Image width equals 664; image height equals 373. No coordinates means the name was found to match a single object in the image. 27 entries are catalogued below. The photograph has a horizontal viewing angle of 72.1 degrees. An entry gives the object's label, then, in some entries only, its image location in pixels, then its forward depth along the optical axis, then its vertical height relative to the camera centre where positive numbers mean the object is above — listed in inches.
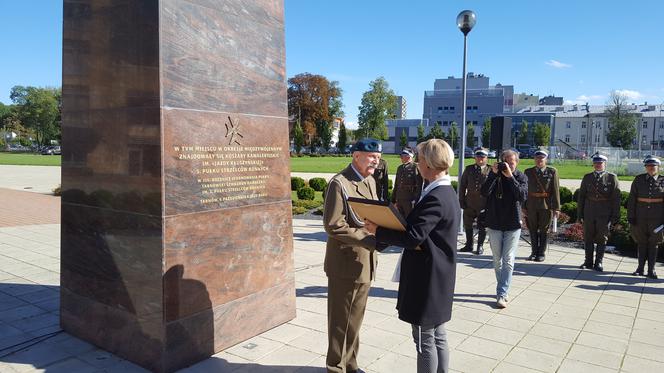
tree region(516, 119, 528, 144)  3270.2 +216.8
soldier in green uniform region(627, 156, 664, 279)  292.4 -29.9
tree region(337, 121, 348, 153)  3097.9 +149.8
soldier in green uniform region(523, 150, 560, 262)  339.0 -28.3
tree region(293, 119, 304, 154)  2802.7 +142.4
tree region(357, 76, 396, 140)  2965.1 +347.9
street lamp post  401.7 +120.3
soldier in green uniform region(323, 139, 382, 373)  135.5 -31.8
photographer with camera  229.3 -26.3
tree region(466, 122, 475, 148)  3309.5 +200.1
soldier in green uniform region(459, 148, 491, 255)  357.1 -26.6
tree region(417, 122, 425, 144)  3362.2 +218.9
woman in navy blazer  117.0 -24.4
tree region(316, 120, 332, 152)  3009.4 +183.5
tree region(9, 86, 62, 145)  3393.2 +324.5
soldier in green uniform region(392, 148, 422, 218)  369.7 -17.4
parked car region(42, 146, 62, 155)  2908.5 +30.5
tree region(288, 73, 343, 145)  2997.0 +394.8
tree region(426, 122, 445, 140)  3043.8 +204.6
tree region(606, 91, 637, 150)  2456.9 +199.1
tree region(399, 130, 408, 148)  3371.1 +165.8
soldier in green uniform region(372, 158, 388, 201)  339.1 -10.0
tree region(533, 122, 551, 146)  3144.7 +211.1
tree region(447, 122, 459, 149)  3163.6 +216.8
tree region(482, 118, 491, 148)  3000.7 +207.8
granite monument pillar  149.8 -6.1
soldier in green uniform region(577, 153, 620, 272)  309.9 -27.9
